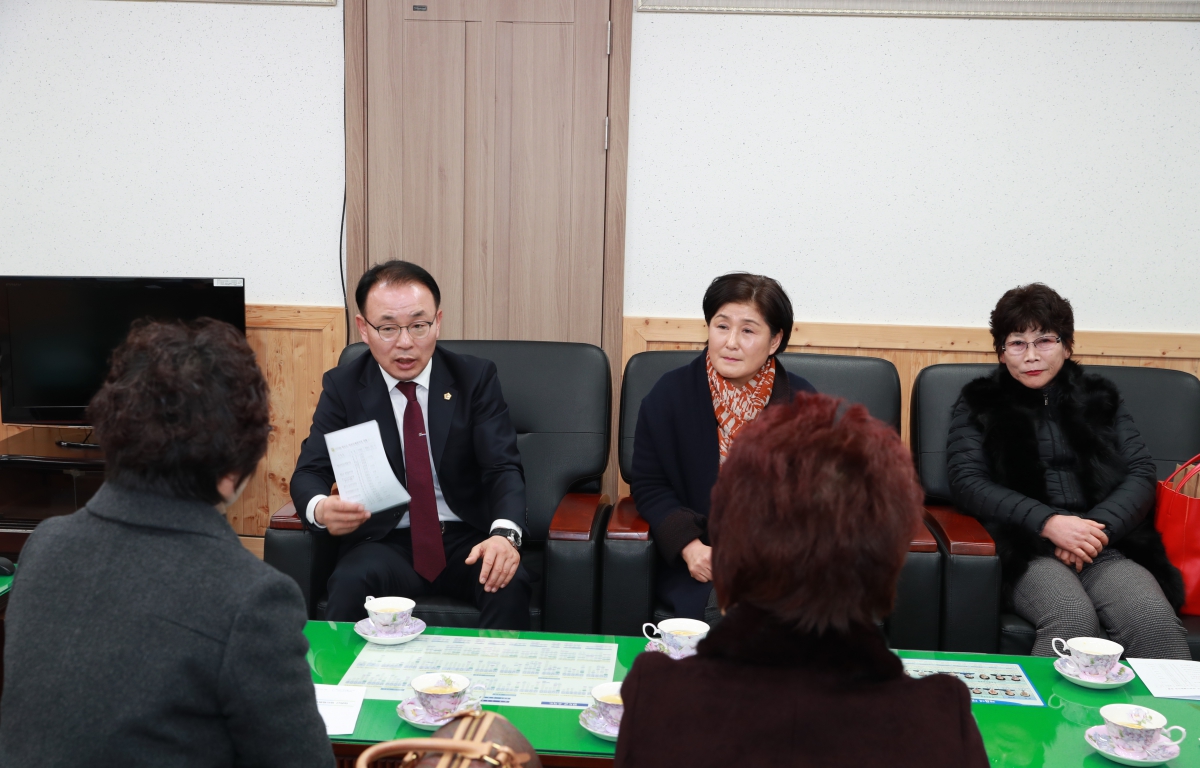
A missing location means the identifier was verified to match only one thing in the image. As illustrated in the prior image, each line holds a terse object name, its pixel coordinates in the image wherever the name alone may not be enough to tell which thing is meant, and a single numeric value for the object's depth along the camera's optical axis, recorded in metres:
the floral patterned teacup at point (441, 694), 1.42
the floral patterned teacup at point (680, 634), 1.64
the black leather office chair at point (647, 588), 2.22
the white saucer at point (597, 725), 1.41
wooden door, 3.18
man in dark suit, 2.22
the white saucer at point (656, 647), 1.66
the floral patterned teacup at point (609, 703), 1.44
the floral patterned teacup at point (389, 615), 1.75
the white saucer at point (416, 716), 1.41
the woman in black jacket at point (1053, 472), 2.29
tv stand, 3.02
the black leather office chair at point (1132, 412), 2.64
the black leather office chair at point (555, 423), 2.64
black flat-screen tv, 3.06
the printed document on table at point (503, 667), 1.54
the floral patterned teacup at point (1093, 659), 1.61
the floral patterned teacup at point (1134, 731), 1.37
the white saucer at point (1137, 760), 1.36
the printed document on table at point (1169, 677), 1.59
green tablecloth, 1.40
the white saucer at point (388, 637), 1.73
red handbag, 2.28
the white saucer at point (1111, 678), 1.60
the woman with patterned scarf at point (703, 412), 2.31
